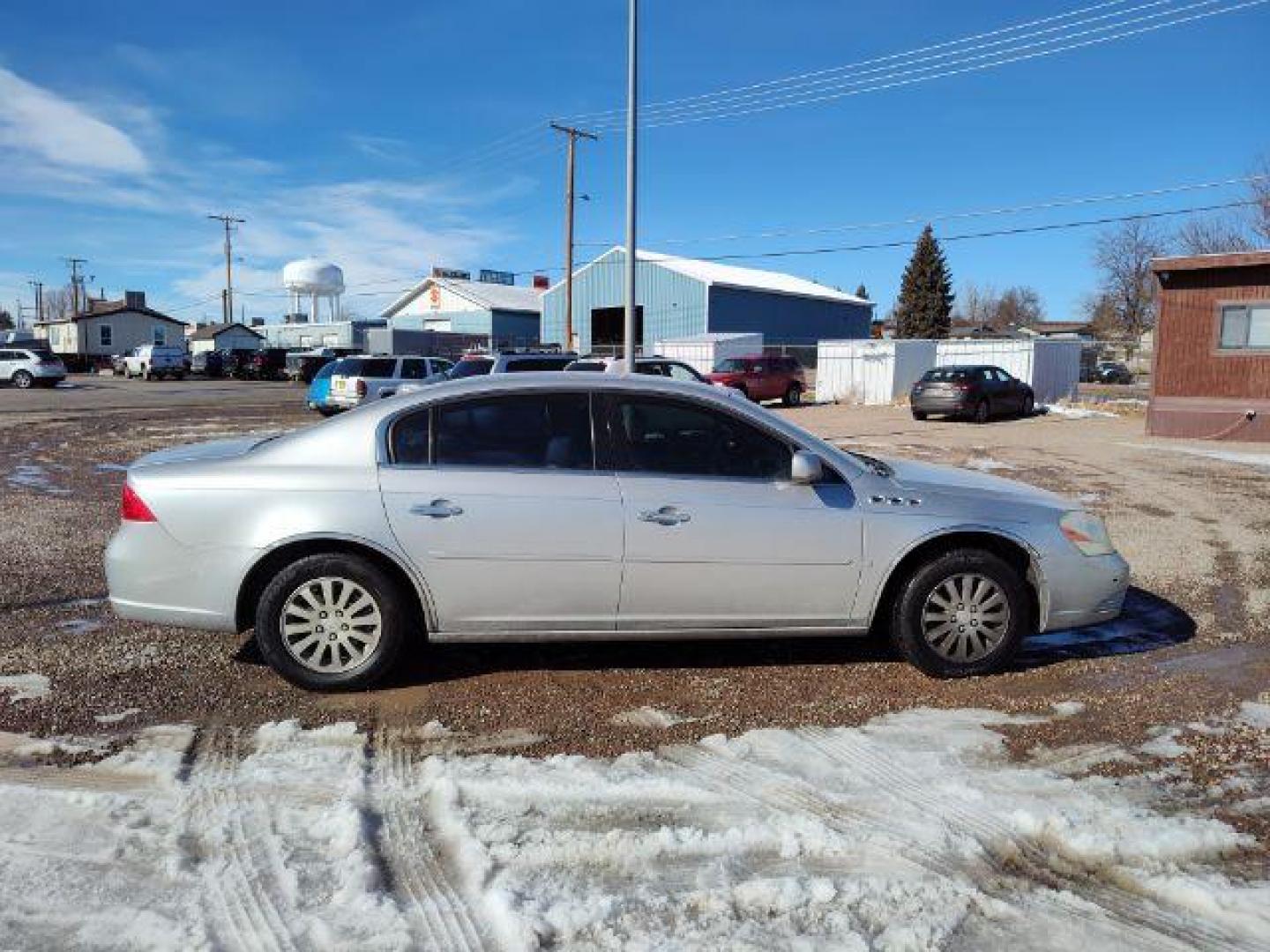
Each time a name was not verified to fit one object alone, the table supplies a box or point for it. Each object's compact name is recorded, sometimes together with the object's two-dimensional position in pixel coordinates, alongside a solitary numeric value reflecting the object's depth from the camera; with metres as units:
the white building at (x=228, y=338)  77.19
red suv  28.31
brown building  18.08
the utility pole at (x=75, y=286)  96.50
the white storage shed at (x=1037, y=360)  28.14
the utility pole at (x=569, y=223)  36.88
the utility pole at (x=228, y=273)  76.56
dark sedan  23.34
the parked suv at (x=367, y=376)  21.25
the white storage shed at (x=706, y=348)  34.31
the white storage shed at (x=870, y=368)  29.77
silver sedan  4.52
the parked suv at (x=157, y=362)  50.94
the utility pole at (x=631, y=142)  16.39
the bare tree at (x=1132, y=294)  72.19
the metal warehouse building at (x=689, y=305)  48.59
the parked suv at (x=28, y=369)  40.56
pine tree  69.75
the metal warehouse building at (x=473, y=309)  61.88
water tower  85.81
